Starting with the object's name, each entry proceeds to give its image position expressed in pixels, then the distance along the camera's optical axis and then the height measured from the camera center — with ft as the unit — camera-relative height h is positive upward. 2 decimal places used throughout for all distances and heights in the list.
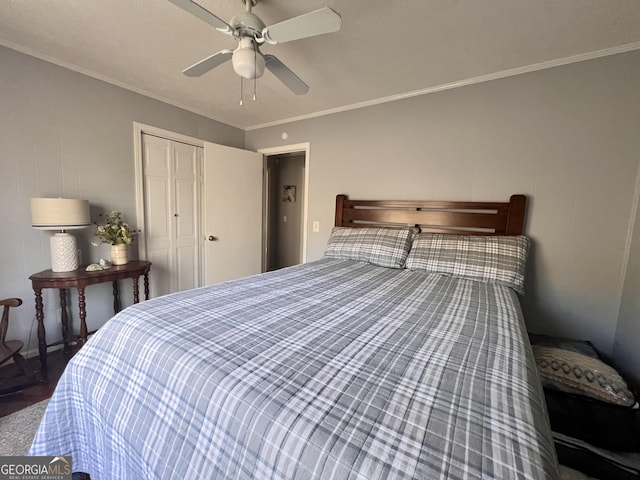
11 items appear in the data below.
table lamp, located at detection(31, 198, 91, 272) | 5.96 -0.50
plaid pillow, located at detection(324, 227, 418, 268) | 7.20 -0.97
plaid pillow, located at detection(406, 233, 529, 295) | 5.82 -1.01
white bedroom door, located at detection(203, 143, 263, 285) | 10.12 -0.23
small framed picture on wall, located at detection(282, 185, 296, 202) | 15.21 +0.94
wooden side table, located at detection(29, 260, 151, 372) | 6.03 -1.98
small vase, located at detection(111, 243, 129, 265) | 7.41 -1.47
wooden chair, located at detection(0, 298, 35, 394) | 5.07 -3.01
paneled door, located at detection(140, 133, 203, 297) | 8.89 -0.28
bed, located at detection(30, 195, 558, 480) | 1.70 -1.49
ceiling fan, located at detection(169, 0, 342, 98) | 3.68 +2.73
